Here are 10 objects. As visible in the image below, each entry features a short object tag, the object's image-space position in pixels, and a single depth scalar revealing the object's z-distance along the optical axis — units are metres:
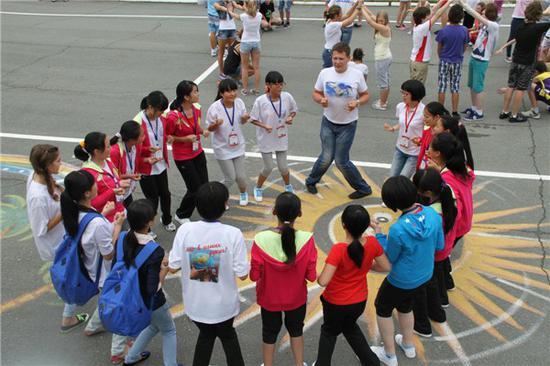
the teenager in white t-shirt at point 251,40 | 10.46
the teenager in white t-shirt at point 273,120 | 6.30
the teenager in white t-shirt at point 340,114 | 6.27
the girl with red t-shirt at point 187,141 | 5.75
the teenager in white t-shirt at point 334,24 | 10.15
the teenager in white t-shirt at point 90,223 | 3.95
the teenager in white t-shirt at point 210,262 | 3.47
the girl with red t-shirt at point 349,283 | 3.50
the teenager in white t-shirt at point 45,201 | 4.25
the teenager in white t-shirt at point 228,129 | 6.05
